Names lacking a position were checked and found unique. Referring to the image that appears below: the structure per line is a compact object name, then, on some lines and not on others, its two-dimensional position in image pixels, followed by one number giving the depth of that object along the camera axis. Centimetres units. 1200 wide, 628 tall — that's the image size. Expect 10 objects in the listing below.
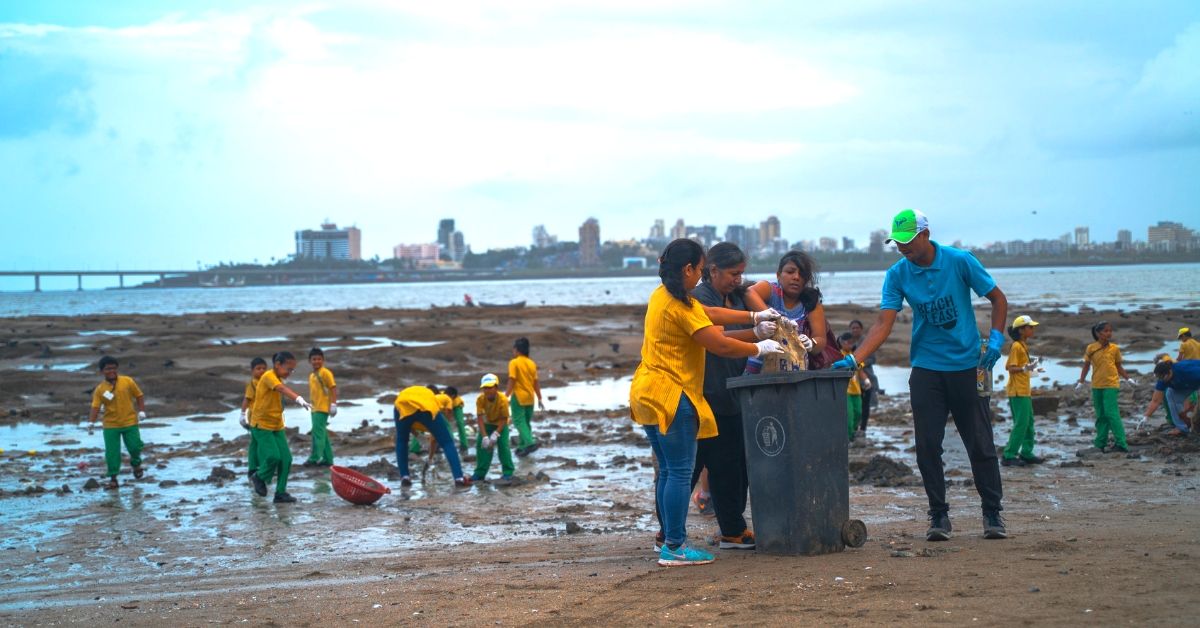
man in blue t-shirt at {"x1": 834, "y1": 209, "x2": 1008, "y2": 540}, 653
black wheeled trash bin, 610
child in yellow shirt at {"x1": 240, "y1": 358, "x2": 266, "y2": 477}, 1223
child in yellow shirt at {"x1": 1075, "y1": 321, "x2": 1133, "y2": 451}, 1159
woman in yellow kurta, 603
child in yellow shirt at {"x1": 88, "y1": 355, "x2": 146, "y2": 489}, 1301
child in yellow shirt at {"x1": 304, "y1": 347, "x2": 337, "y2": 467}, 1391
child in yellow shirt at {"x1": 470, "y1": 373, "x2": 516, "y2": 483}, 1204
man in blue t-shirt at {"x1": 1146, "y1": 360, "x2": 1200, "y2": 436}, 1159
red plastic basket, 1061
